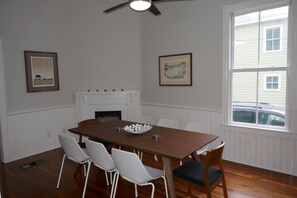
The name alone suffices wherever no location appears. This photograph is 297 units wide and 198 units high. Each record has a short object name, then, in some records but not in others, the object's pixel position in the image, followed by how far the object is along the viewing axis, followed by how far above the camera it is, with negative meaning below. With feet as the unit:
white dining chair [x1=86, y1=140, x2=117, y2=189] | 7.30 -2.50
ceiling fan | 7.56 +3.04
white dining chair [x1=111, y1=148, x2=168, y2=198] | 6.36 -2.58
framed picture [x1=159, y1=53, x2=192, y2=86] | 13.51 +1.08
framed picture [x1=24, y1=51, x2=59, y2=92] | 12.77 +1.10
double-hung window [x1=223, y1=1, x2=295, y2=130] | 10.21 +1.04
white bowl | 8.85 -1.84
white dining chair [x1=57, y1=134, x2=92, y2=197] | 8.15 -2.53
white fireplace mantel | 15.06 -1.23
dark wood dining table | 6.94 -2.07
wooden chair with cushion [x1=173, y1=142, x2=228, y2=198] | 6.53 -3.01
